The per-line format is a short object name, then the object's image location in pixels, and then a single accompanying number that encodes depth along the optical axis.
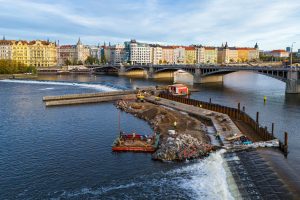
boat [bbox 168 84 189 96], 97.06
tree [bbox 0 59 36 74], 178.25
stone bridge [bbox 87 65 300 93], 99.56
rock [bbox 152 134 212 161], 41.19
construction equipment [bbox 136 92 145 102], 87.76
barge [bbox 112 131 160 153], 44.84
